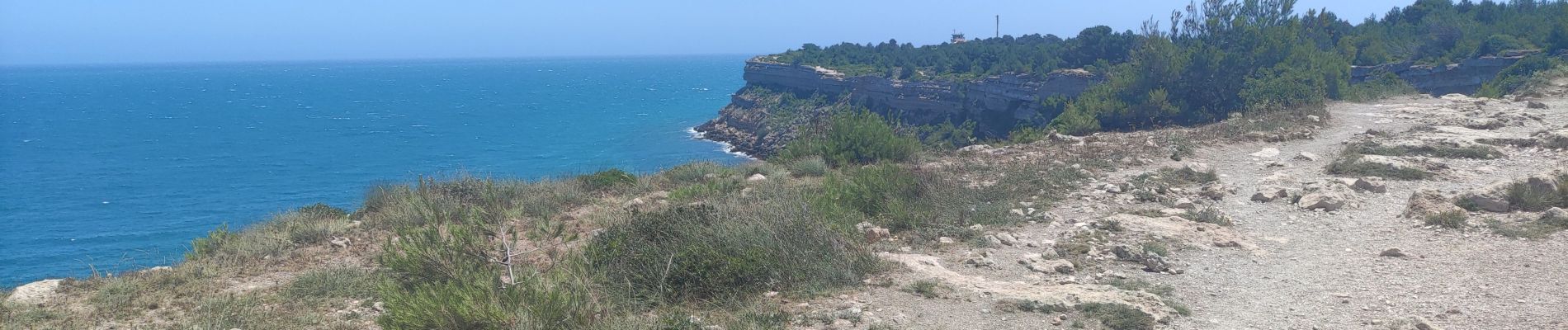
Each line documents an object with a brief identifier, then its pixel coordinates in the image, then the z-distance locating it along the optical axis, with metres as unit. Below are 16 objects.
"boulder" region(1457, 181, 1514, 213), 8.39
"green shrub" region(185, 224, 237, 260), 8.76
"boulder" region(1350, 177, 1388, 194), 9.65
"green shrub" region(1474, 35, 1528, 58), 26.80
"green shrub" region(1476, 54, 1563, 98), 21.56
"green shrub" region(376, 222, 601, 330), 5.02
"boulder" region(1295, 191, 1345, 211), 8.91
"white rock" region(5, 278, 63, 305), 6.91
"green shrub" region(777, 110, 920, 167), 14.25
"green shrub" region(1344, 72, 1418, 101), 21.62
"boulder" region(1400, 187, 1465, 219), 8.39
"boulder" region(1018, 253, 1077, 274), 6.95
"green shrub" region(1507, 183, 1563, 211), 8.27
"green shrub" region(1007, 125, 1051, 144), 17.17
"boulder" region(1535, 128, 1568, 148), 11.91
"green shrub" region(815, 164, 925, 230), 9.01
